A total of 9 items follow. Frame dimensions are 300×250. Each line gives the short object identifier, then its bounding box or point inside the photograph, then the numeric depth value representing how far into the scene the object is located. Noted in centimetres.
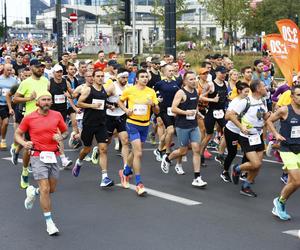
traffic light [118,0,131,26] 1830
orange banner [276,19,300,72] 1276
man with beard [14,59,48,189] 988
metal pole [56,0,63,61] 2339
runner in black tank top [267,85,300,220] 737
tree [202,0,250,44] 3753
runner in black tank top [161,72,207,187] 938
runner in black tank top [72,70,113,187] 945
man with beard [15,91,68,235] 682
